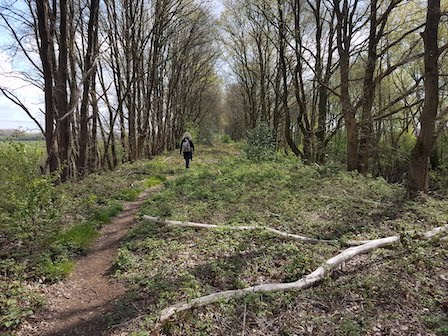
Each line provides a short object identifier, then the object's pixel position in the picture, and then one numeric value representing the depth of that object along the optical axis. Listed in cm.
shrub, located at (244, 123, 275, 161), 1669
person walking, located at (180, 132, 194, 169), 1448
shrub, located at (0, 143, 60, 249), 523
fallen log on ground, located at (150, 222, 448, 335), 373
